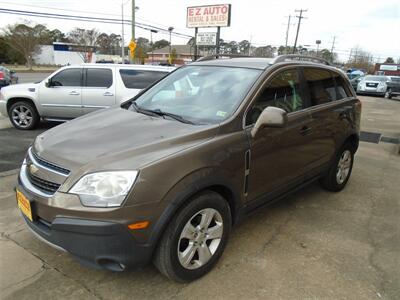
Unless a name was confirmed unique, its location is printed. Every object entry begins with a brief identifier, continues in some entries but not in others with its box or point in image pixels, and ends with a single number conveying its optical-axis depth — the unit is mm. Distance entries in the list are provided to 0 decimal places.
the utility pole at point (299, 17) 61359
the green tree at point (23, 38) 54656
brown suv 2240
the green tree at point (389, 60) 110100
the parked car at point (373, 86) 24000
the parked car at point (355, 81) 28169
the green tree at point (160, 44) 113488
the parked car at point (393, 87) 21891
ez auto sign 24219
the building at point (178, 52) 88838
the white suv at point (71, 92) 7828
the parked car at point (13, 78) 17078
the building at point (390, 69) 58281
